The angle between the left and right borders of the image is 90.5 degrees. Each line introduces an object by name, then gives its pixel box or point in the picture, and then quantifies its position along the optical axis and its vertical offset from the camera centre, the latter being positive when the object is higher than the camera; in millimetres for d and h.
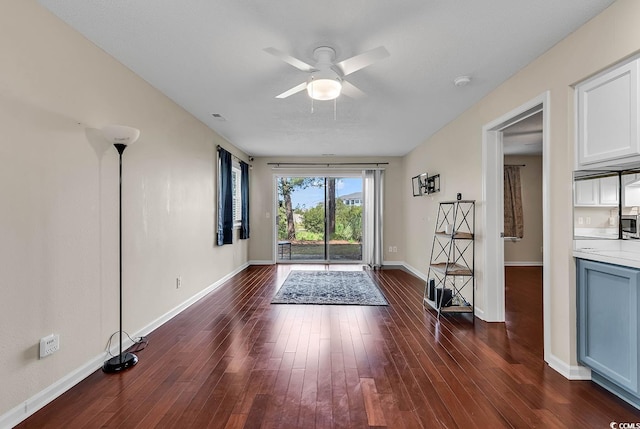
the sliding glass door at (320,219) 7277 -96
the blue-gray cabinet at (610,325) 1855 -712
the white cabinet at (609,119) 1880 +599
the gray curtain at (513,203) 6750 +219
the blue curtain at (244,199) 6434 +334
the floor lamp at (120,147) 2292 +526
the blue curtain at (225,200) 5027 +254
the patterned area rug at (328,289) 4176 -1123
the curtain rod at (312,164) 7004 +1125
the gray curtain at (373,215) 6828 -16
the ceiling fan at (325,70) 2209 +1048
